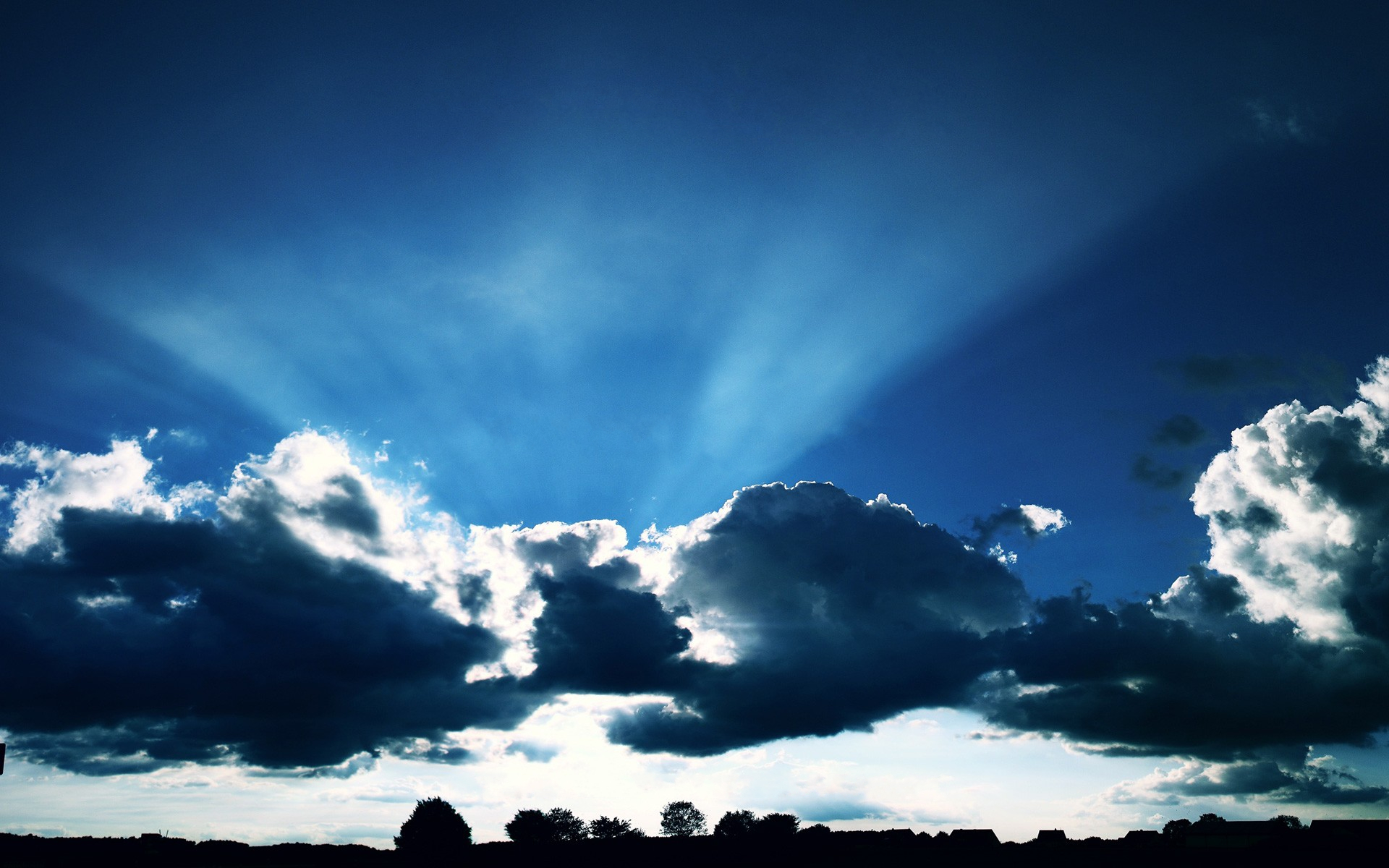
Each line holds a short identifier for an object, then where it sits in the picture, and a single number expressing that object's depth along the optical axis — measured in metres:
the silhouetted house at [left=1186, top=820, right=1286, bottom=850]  105.81
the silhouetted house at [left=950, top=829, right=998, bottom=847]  152.91
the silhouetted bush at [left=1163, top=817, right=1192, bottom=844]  114.94
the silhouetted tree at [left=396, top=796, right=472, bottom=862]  175.38
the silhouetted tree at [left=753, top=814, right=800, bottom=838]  187.38
